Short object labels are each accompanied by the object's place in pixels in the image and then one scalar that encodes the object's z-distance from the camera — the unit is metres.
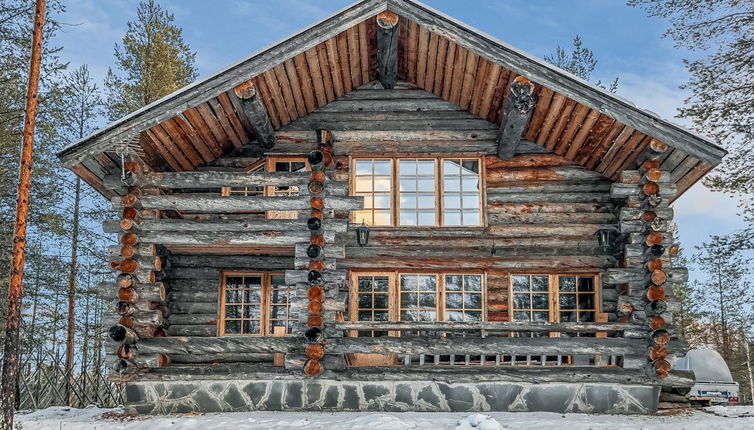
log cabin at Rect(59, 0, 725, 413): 13.32
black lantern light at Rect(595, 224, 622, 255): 14.66
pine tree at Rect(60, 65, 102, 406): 25.25
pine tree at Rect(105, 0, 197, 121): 26.03
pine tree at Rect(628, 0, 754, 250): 18.97
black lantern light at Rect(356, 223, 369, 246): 14.83
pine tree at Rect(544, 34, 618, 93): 29.81
